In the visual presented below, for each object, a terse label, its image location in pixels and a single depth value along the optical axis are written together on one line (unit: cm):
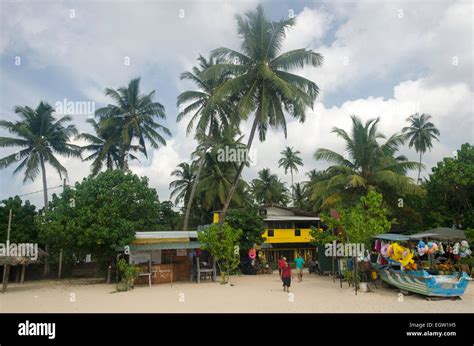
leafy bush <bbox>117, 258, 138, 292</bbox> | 1889
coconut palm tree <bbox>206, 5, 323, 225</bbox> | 2264
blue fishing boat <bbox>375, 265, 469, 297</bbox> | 1311
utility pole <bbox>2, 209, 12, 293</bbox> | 1950
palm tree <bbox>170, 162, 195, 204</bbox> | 4024
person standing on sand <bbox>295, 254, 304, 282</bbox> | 2133
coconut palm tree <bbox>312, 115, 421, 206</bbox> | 2483
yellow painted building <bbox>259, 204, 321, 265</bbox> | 3481
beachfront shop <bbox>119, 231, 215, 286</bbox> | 2070
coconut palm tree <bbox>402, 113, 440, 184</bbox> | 4719
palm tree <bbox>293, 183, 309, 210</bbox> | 4978
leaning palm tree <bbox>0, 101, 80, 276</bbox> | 2970
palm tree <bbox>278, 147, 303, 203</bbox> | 5725
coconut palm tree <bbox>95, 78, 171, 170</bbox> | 3177
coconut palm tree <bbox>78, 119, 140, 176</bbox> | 3256
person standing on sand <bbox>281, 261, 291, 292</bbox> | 1694
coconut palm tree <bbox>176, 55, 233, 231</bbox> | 2784
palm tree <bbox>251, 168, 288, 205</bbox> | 5078
